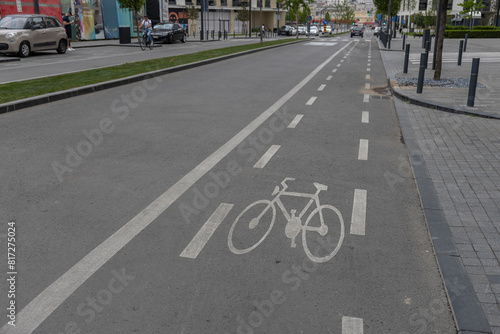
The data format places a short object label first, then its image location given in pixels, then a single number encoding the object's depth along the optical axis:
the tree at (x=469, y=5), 52.34
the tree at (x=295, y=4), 59.62
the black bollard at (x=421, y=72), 11.13
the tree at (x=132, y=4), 29.84
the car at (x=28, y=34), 19.84
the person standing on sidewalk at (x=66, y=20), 27.05
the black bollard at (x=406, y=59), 15.43
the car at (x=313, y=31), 73.44
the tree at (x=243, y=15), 67.94
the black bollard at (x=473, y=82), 9.48
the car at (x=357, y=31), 70.06
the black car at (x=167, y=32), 33.56
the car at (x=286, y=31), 70.33
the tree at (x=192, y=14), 55.25
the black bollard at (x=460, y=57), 19.09
